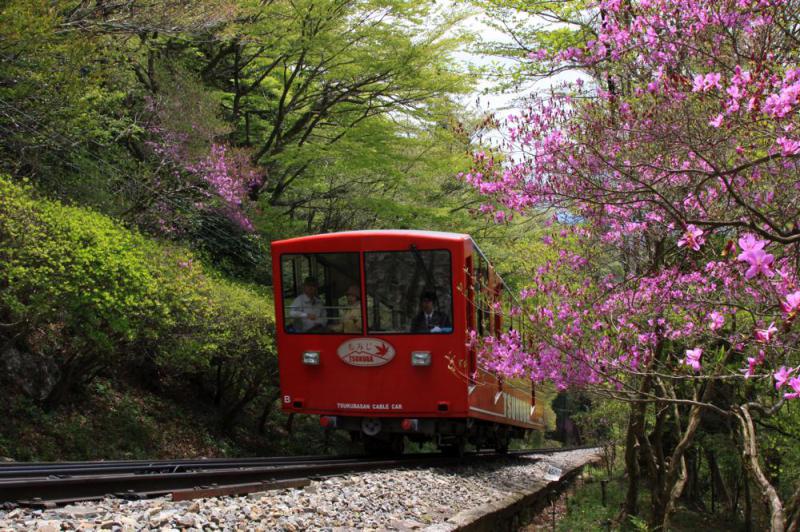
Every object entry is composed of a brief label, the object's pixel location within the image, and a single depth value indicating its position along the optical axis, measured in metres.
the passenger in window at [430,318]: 9.75
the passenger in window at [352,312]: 9.96
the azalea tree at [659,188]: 4.36
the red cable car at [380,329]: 9.74
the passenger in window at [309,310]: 10.12
